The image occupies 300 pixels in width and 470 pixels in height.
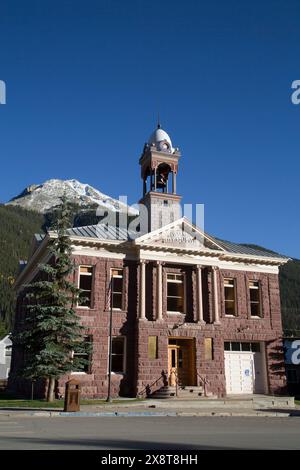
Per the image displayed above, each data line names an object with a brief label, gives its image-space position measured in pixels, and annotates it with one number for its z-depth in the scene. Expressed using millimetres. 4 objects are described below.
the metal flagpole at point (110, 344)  26422
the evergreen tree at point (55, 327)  25328
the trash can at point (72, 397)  20969
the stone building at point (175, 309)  30609
